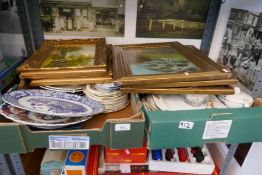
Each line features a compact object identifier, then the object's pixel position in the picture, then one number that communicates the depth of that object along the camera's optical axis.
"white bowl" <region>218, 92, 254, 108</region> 0.60
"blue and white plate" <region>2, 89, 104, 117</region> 0.49
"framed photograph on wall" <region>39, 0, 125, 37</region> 0.81
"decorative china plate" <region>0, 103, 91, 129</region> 0.47
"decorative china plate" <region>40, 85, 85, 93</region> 0.61
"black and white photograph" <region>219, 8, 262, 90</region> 0.68
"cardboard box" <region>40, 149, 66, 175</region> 0.67
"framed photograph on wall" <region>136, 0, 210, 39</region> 0.84
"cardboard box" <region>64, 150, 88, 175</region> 0.63
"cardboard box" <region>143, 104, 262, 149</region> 0.48
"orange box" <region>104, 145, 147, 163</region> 0.66
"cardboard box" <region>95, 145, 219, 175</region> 0.69
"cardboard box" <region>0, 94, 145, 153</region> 0.46
